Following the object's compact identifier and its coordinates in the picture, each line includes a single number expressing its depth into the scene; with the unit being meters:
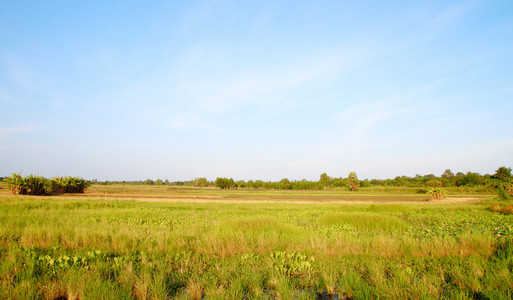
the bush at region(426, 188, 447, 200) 45.25
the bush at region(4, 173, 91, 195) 36.12
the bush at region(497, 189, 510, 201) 31.42
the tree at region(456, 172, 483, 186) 93.00
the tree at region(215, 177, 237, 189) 117.12
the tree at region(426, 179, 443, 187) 78.19
